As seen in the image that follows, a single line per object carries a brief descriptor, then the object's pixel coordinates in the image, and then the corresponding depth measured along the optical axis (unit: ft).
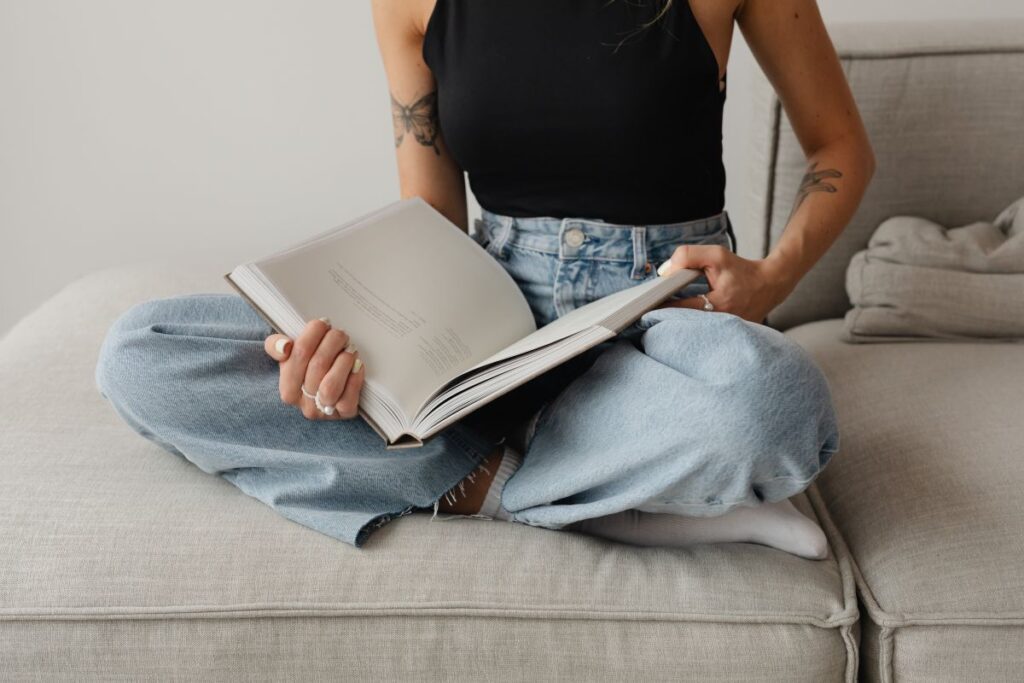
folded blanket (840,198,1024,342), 4.63
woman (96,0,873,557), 3.10
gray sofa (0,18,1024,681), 3.10
